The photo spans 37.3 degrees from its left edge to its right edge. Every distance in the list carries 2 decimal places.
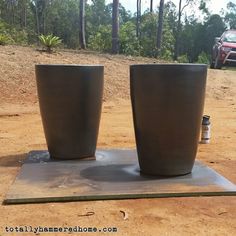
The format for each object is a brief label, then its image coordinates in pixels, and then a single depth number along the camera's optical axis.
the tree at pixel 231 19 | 36.73
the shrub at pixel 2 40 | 12.08
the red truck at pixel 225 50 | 12.65
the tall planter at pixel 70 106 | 4.18
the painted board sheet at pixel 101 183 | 3.11
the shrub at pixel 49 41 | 11.99
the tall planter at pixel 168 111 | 3.49
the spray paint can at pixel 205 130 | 5.28
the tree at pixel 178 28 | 28.17
